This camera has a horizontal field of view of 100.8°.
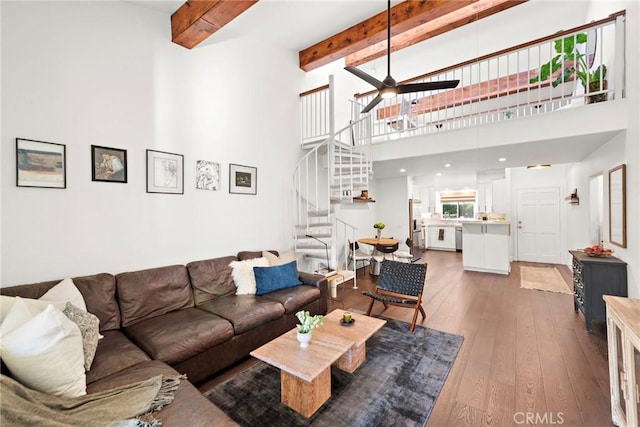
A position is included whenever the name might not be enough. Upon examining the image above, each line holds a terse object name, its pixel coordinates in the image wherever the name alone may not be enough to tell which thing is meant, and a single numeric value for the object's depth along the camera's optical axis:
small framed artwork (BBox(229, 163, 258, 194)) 3.71
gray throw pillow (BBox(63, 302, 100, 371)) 1.71
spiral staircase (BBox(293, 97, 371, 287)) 4.24
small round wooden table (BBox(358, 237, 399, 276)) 5.24
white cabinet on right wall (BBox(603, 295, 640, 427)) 1.38
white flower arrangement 1.98
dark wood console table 2.93
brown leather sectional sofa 1.63
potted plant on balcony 3.26
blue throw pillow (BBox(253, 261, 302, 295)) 3.20
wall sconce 5.41
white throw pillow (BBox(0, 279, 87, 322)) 1.73
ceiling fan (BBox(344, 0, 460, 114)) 2.69
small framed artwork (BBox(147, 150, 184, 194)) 2.90
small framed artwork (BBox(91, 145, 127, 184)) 2.53
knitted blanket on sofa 1.09
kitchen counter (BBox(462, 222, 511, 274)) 5.59
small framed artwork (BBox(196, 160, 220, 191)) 3.34
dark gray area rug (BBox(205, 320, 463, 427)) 1.80
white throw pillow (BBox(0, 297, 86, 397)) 1.30
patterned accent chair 3.22
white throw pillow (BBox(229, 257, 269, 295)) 3.17
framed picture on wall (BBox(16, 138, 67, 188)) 2.16
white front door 6.55
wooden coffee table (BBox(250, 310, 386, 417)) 1.78
